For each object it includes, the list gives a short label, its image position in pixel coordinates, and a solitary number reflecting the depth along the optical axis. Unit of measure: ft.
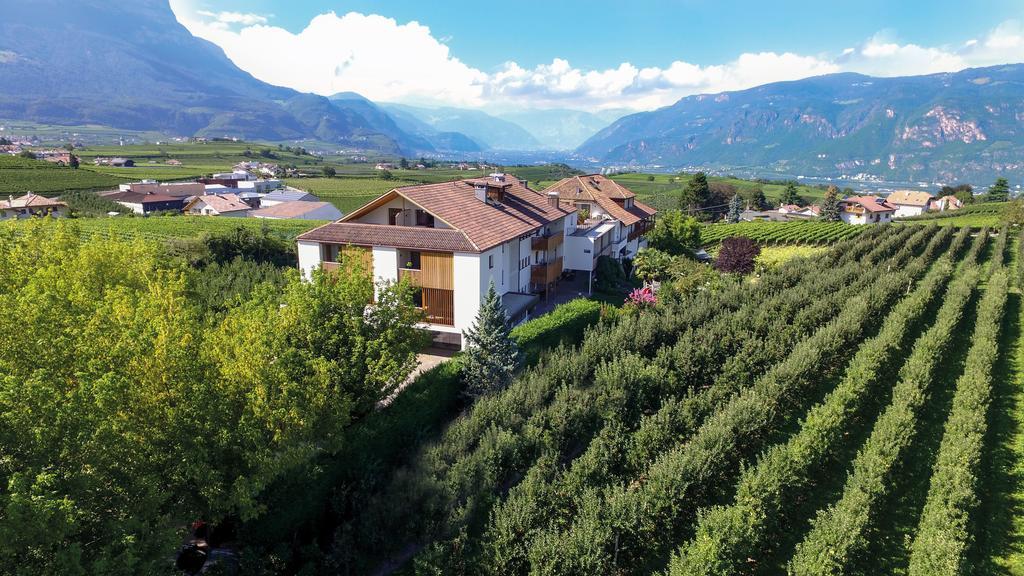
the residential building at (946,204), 411.54
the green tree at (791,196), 460.14
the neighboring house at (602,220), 136.36
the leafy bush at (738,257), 140.56
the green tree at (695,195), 351.05
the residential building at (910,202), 463.25
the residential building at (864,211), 403.54
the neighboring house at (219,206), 281.33
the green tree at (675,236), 177.47
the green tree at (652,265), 142.92
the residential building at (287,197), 322.42
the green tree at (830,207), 370.73
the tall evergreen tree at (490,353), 66.23
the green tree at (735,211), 363.76
